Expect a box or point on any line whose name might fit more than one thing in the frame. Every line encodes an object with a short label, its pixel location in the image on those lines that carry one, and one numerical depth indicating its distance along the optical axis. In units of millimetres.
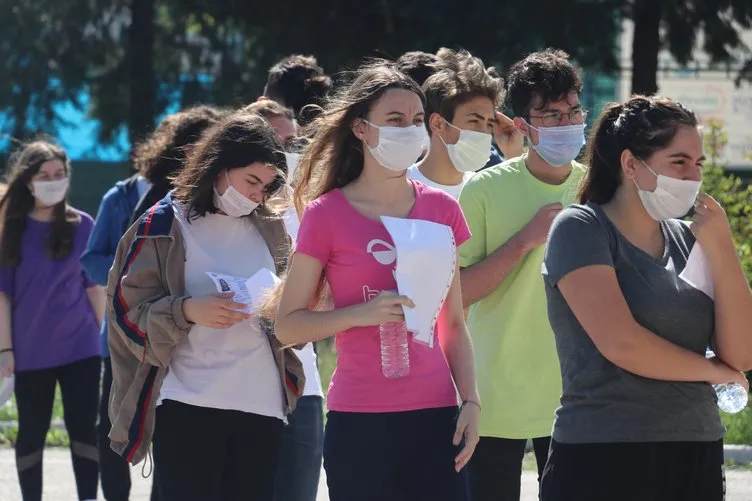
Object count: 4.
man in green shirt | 9328
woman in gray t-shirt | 6879
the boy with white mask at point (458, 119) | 10484
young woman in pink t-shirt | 7473
